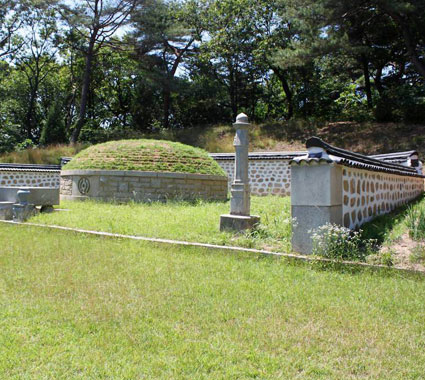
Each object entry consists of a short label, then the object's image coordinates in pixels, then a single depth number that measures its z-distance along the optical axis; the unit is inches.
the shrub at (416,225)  207.1
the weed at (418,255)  182.1
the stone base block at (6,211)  361.7
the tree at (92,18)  924.6
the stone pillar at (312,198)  198.1
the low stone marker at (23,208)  349.7
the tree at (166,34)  958.4
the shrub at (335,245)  191.2
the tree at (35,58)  1098.7
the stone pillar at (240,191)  273.7
